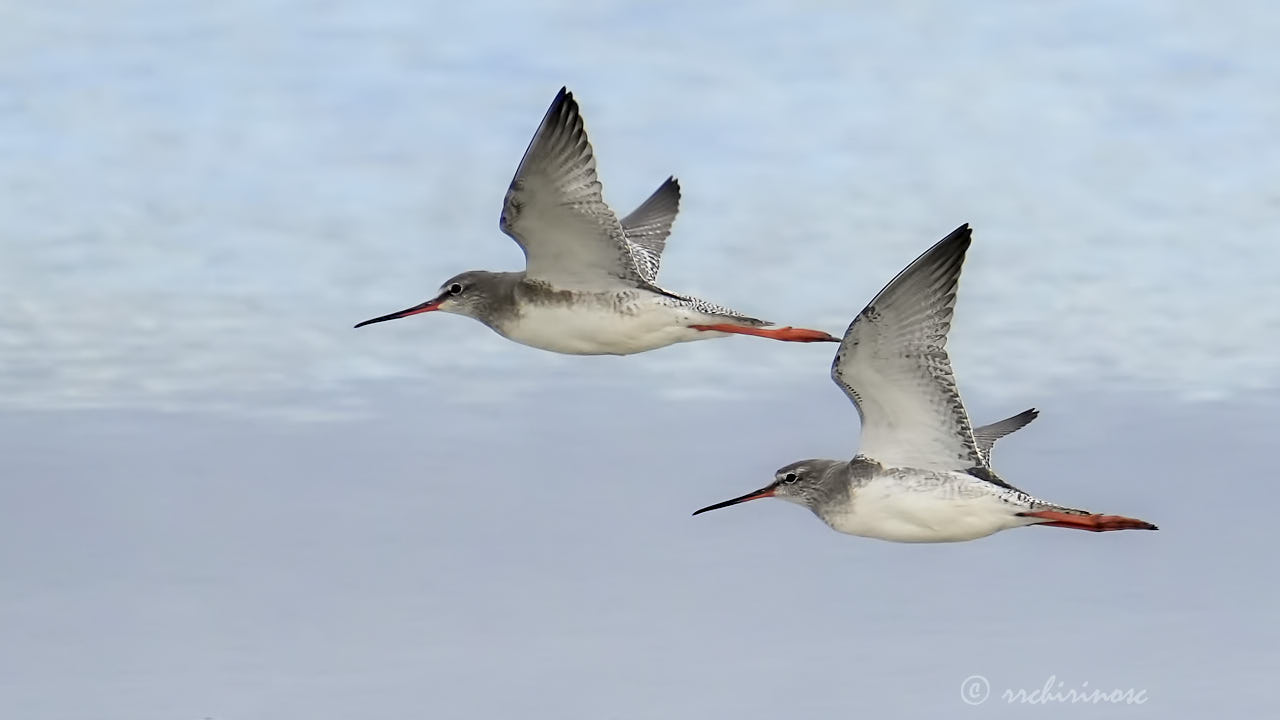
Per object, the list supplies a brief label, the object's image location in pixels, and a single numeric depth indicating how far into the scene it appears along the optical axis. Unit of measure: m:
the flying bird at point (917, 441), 12.77
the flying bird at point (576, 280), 14.07
